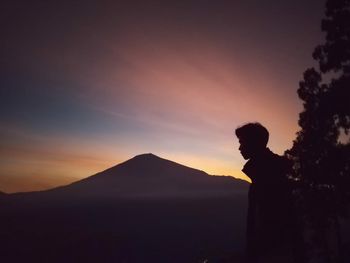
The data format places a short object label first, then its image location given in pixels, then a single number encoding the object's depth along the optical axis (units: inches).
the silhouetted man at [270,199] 134.0
